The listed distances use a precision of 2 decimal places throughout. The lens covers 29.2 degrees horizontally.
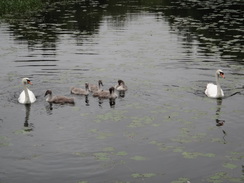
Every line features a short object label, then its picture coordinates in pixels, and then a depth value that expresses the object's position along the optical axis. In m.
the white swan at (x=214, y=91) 18.42
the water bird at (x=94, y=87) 19.16
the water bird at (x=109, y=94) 18.21
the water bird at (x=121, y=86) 19.08
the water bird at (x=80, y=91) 18.77
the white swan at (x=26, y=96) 17.59
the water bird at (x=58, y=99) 17.73
